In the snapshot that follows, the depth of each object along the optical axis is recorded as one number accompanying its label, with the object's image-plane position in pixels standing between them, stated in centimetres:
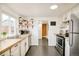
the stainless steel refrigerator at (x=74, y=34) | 179
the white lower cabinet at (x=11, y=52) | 101
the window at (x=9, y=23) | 215
